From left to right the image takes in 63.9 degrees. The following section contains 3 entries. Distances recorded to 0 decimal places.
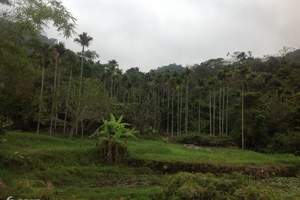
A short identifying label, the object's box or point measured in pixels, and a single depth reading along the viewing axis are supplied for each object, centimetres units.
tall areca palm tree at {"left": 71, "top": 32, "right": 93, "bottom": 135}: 2558
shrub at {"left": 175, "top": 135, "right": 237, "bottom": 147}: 2378
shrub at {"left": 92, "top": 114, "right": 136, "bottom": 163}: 1385
